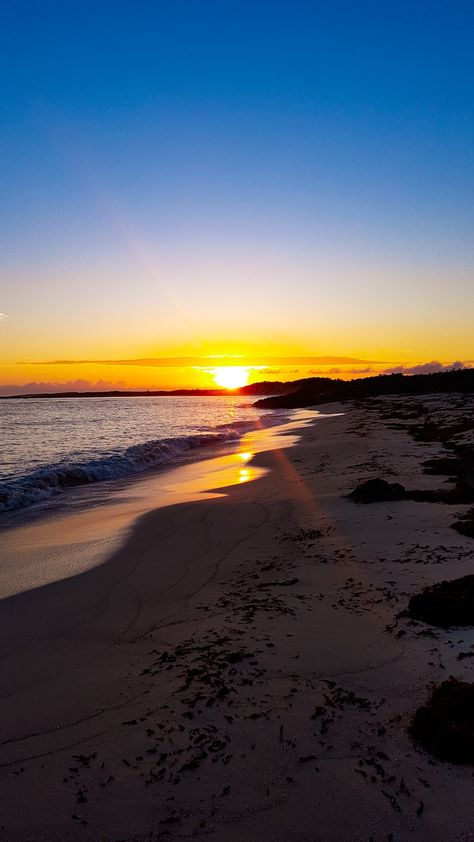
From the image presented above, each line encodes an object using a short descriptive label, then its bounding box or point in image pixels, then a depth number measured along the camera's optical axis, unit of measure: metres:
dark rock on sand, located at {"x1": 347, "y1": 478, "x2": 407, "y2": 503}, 8.88
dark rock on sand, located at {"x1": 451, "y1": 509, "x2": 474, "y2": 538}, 6.69
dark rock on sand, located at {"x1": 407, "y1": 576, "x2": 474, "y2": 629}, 4.20
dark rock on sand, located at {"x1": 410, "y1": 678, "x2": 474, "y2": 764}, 2.73
